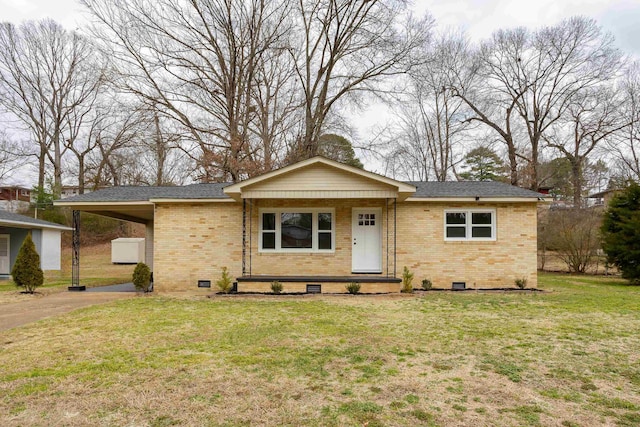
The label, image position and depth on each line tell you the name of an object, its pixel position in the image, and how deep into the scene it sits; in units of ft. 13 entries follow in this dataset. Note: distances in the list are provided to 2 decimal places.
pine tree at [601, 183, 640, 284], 45.62
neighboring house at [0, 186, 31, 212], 168.35
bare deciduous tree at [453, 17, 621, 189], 80.07
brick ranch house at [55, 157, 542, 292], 40.24
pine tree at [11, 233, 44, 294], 38.81
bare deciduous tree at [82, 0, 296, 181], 68.69
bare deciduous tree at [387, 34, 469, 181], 91.20
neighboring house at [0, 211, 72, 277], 58.90
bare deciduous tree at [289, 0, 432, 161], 74.54
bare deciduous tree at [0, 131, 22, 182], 103.65
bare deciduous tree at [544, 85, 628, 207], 81.25
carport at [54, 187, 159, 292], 40.93
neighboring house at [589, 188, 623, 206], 127.33
